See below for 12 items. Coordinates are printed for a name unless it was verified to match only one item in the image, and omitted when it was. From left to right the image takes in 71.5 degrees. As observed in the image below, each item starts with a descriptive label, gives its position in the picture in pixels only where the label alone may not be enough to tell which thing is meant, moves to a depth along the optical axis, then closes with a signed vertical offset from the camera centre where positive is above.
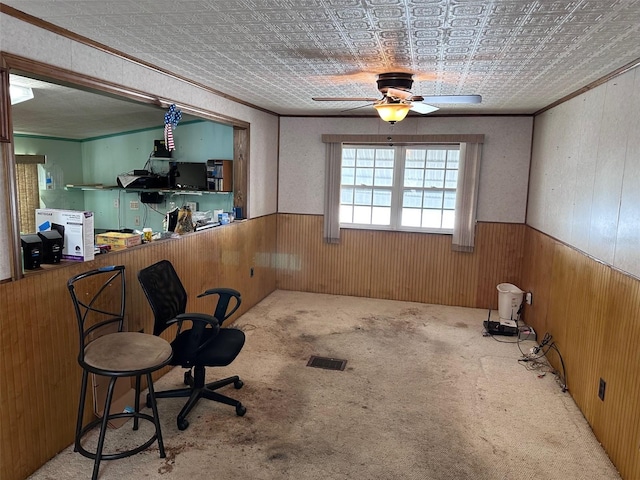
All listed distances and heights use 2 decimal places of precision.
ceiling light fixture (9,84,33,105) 3.50 +0.62
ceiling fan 3.24 +0.63
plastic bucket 4.98 -1.28
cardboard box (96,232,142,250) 3.08 -0.45
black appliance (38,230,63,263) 2.50 -0.41
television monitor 5.68 +0.02
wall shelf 5.65 -0.19
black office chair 2.79 -1.08
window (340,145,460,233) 5.62 -0.04
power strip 4.51 -1.47
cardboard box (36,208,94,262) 2.65 -0.33
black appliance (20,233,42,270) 2.37 -0.42
